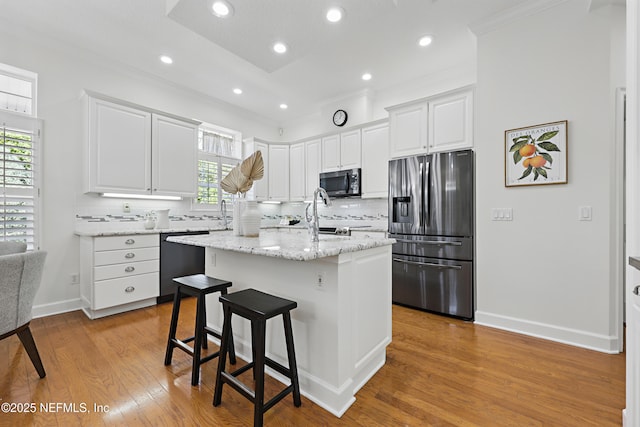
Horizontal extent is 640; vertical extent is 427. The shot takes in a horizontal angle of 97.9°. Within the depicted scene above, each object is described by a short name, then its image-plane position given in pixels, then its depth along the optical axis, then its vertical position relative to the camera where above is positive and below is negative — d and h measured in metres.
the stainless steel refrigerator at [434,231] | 2.88 -0.20
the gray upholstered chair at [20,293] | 1.64 -0.50
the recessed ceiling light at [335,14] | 1.94 +1.41
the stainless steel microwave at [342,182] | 4.32 +0.49
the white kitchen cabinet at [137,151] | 3.14 +0.77
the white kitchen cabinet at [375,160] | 4.07 +0.79
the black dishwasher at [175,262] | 3.40 -0.63
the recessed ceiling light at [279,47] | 2.34 +1.41
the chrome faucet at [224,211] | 4.51 +0.02
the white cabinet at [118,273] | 2.90 -0.67
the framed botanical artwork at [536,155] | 2.41 +0.52
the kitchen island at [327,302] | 1.54 -0.55
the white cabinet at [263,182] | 5.20 +0.57
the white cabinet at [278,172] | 5.37 +0.78
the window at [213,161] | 4.55 +0.90
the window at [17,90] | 2.86 +1.29
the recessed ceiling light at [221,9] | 1.86 +1.40
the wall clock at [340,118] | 4.69 +1.62
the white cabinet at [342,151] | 4.38 +1.01
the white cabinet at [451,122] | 2.97 +1.01
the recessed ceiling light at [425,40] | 3.08 +1.94
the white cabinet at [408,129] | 3.30 +1.03
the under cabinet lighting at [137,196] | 3.40 +0.21
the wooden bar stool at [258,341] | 1.35 -0.69
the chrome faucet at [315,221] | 1.79 -0.06
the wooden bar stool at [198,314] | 1.79 -0.69
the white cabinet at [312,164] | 4.90 +0.87
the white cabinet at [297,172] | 5.13 +0.76
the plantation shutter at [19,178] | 2.77 +0.35
